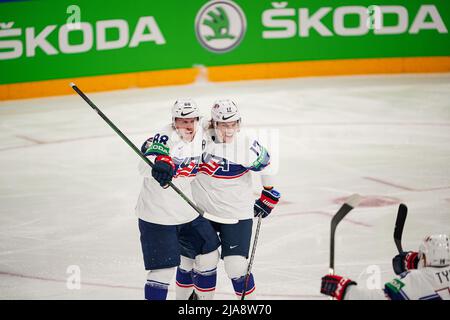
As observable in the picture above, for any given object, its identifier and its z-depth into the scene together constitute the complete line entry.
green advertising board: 26.16
